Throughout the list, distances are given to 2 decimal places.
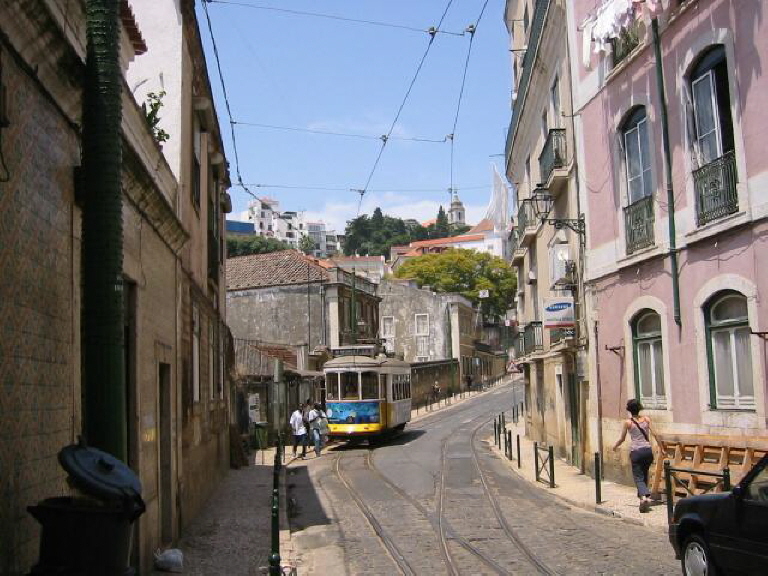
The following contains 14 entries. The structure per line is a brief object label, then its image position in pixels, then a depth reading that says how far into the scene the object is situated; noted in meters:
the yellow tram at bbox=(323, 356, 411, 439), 26.94
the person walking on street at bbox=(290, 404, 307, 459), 25.33
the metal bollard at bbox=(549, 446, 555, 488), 16.13
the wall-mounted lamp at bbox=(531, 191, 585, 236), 17.72
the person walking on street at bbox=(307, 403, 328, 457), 25.64
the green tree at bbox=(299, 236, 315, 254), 112.90
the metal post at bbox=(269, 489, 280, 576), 7.47
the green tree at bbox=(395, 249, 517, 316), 78.81
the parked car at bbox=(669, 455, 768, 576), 6.66
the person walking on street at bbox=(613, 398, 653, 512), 12.76
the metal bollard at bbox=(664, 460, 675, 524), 11.21
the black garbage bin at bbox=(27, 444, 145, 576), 4.43
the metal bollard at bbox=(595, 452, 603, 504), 13.65
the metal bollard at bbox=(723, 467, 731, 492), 9.85
